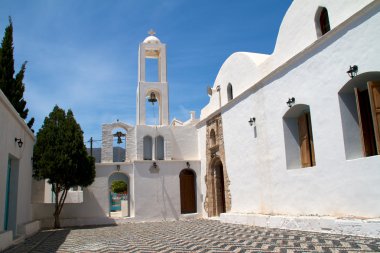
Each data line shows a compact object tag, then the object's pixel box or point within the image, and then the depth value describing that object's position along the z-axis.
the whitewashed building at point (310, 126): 7.31
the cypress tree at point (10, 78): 15.23
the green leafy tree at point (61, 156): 13.26
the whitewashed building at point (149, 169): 15.15
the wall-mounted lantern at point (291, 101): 9.55
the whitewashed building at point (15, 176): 8.23
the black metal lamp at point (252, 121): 11.58
